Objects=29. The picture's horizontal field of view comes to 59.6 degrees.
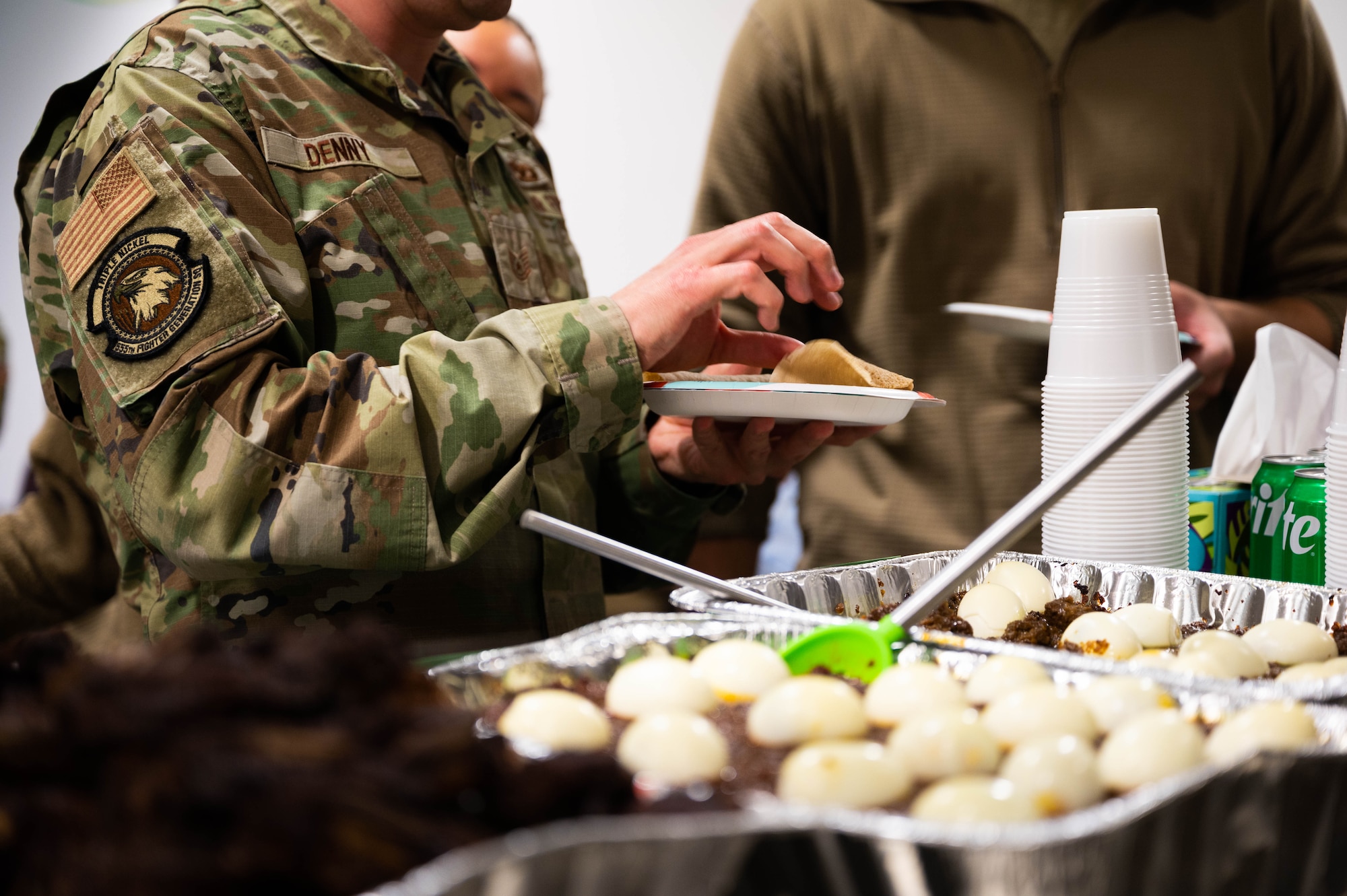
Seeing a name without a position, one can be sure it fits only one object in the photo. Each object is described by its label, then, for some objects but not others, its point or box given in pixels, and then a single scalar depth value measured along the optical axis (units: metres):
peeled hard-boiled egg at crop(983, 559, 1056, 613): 0.99
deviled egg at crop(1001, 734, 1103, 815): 0.51
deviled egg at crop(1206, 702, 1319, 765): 0.57
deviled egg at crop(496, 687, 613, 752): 0.59
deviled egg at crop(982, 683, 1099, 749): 0.60
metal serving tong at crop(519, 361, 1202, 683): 0.75
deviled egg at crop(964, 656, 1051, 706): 0.68
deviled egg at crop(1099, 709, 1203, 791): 0.54
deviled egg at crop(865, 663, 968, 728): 0.64
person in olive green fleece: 1.83
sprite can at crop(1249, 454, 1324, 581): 1.06
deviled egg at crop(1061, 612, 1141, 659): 0.85
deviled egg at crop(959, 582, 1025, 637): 0.95
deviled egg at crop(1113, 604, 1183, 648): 0.88
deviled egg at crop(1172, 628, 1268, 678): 0.76
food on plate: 1.14
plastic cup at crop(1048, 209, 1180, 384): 1.08
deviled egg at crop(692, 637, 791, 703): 0.69
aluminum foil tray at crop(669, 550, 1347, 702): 0.94
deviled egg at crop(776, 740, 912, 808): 0.52
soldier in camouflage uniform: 1.01
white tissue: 1.24
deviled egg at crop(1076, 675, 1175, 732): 0.62
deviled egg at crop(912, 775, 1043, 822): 0.48
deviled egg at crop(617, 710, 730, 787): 0.55
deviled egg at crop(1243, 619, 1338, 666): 0.82
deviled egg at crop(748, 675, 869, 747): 0.60
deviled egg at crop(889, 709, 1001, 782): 0.55
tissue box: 1.15
